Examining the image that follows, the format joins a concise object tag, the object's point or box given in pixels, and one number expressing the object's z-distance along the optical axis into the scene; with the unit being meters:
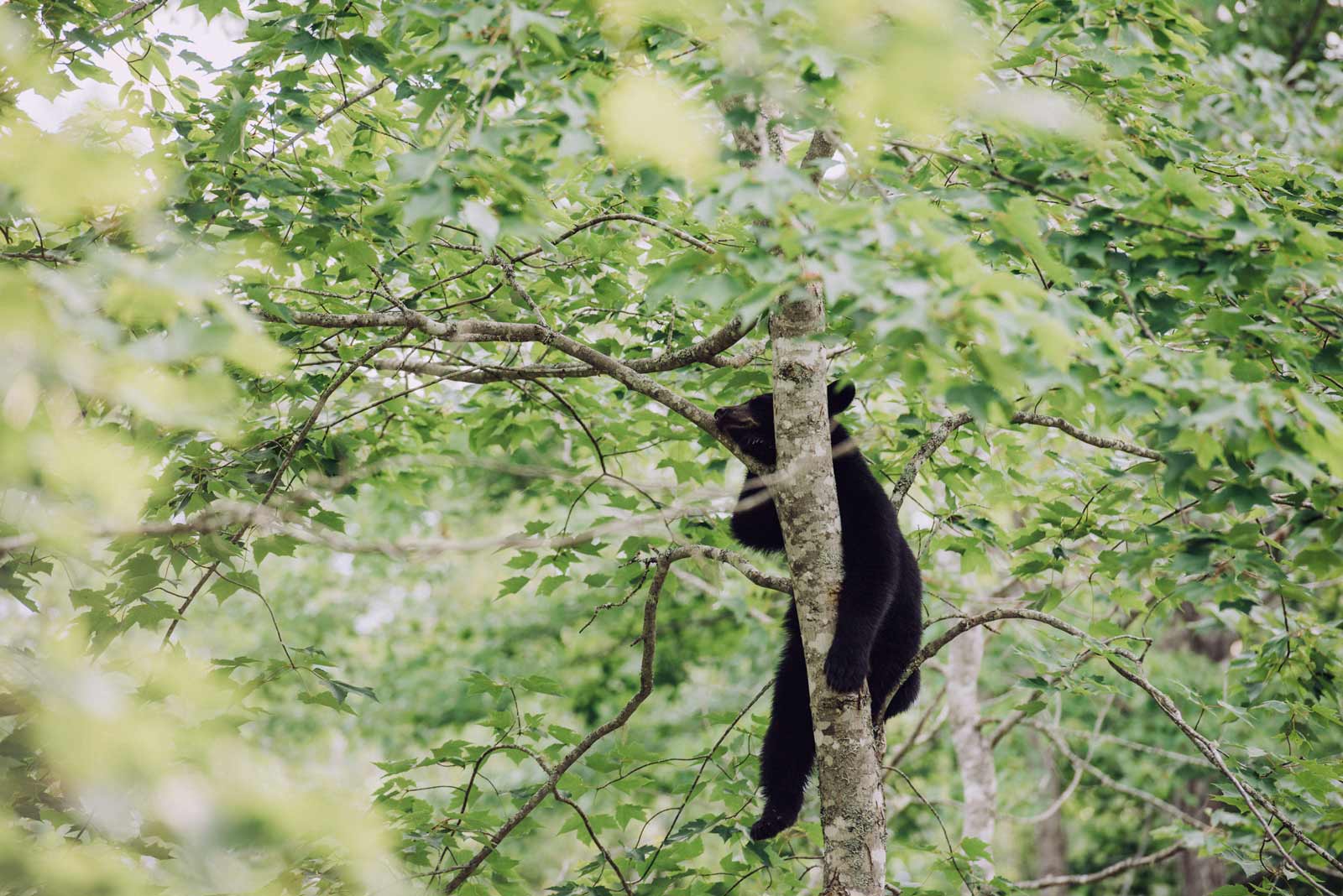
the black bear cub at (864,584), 6.77
